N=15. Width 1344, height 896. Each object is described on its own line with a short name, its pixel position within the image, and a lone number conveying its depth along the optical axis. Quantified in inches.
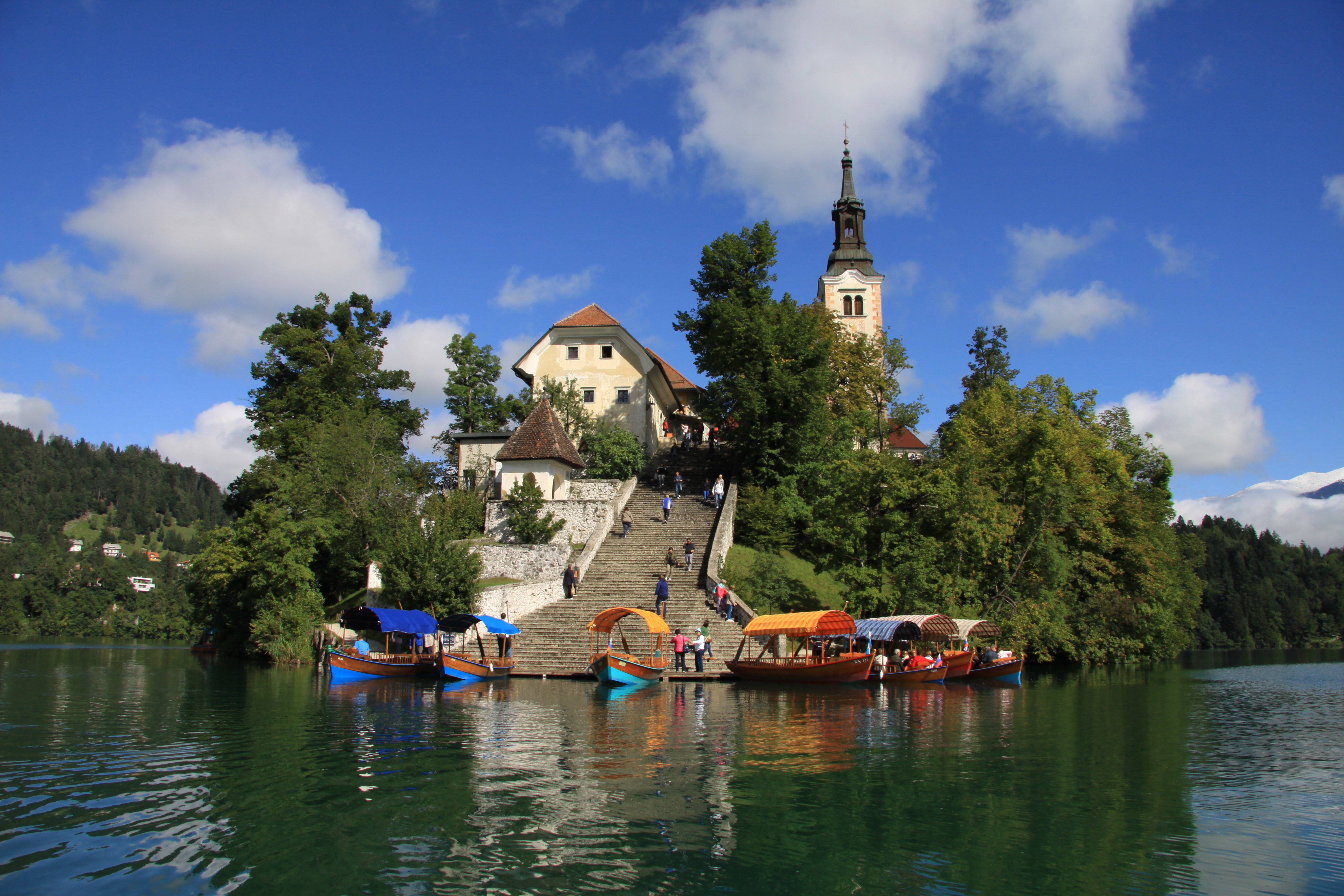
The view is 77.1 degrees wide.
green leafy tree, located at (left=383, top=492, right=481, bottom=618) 1304.1
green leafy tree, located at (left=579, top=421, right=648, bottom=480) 1868.8
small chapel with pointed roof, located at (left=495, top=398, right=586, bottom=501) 1649.9
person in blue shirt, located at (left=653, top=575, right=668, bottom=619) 1269.7
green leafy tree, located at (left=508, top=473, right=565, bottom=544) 1536.7
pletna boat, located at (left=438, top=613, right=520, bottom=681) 1130.7
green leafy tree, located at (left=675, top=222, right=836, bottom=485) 1763.0
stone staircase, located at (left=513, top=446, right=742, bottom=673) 1238.9
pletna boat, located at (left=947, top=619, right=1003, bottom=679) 1226.6
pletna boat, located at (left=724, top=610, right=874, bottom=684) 1107.3
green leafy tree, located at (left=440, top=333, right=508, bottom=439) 2153.1
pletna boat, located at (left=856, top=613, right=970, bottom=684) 1148.5
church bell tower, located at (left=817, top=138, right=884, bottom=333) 2910.9
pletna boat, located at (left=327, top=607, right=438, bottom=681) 1157.7
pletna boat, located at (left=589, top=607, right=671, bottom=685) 1068.5
